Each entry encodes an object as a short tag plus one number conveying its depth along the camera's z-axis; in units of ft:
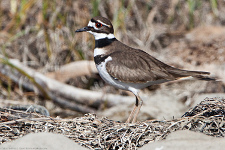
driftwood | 51.60
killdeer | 30.73
